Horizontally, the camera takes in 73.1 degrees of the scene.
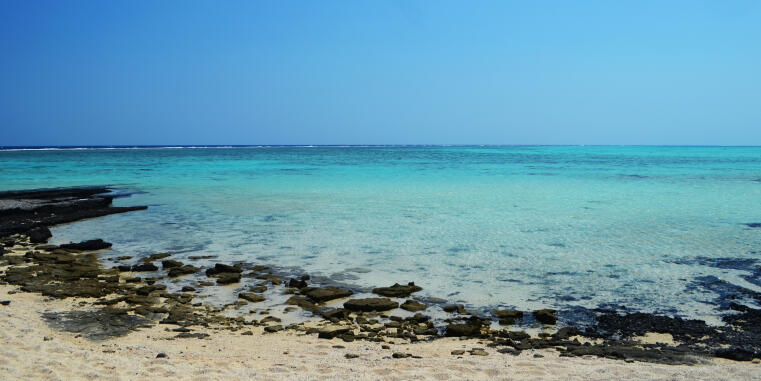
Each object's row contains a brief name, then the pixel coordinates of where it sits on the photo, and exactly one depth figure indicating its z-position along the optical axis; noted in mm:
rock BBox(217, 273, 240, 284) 8709
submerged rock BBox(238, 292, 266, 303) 7754
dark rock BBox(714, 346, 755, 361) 5352
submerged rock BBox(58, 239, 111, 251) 11352
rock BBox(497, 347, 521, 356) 5633
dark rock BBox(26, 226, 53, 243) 12047
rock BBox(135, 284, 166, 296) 7938
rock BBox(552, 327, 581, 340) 6180
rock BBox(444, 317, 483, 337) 6332
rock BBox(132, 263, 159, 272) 9500
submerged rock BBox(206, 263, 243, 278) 9219
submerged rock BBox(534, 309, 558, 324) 6771
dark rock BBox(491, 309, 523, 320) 6969
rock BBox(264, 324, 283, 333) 6480
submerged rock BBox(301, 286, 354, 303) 7816
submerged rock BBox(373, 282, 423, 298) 8023
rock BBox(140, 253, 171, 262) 10250
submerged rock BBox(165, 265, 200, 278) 9125
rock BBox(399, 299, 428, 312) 7370
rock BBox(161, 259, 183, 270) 9695
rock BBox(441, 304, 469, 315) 7234
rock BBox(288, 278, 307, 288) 8445
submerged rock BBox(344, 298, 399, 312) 7359
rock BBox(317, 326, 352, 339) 6259
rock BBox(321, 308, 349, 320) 6992
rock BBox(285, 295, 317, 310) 7480
